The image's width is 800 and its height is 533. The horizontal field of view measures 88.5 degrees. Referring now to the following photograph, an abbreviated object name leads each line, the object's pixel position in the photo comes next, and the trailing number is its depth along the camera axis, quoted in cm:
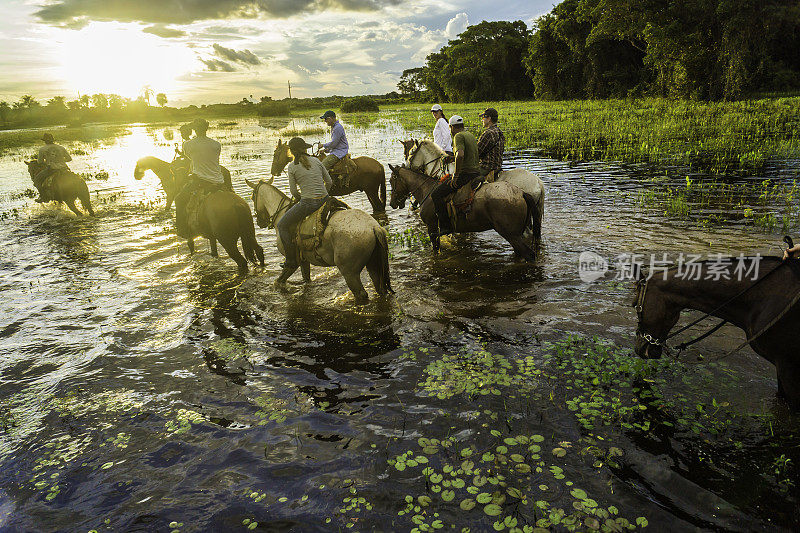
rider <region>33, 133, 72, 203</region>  1535
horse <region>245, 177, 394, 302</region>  719
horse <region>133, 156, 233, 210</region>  1238
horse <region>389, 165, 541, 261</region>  896
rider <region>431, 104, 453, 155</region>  1181
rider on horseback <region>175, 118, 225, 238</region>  905
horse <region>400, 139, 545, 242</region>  945
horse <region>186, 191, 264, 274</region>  930
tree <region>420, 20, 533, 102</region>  8175
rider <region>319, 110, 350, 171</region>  1246
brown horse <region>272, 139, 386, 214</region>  1428
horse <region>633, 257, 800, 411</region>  405
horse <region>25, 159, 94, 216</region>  1534
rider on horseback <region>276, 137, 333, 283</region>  740
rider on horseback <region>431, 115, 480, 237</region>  895
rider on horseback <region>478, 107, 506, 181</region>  948
